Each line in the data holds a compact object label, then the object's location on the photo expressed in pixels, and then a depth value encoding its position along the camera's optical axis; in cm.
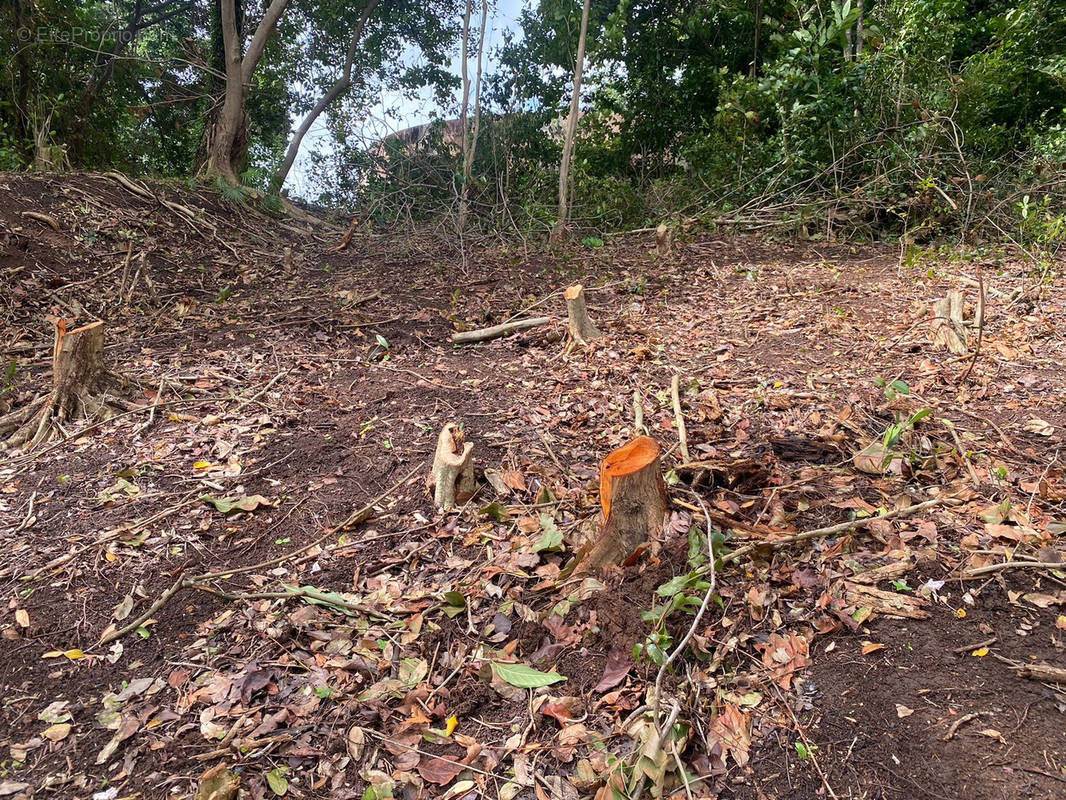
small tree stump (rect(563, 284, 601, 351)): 454
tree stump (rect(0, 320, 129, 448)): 355
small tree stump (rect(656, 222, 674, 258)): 693
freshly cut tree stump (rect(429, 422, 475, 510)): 273
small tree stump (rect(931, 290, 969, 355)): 382
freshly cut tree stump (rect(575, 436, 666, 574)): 218
